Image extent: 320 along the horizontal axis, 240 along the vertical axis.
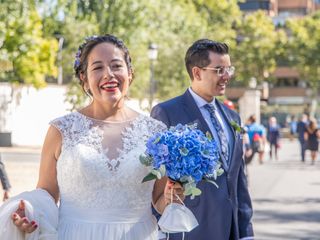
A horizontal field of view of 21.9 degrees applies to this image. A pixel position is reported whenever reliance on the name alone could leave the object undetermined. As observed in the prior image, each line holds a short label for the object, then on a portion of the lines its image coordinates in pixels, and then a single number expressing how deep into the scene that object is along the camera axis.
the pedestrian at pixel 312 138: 27.69
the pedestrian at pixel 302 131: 29.11
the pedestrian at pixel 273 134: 31.34
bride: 3.80
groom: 4.96
